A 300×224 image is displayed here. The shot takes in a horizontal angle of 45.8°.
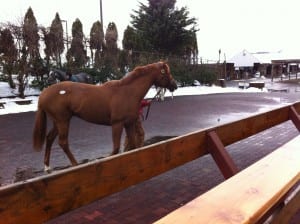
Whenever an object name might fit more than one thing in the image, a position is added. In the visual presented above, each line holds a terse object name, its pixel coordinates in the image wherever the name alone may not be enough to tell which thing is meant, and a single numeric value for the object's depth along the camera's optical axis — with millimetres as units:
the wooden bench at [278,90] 26747
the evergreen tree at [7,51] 13945
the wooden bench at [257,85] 26836
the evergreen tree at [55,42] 15742
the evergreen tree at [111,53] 18438
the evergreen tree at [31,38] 14469
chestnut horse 5039
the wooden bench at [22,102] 13831
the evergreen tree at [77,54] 17453
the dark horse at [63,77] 13589
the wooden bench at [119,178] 1652
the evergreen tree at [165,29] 26547
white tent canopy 48981
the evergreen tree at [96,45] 18422
